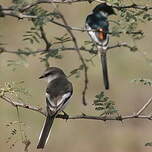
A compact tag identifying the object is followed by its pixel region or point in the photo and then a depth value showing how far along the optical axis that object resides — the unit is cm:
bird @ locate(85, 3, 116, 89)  1218
